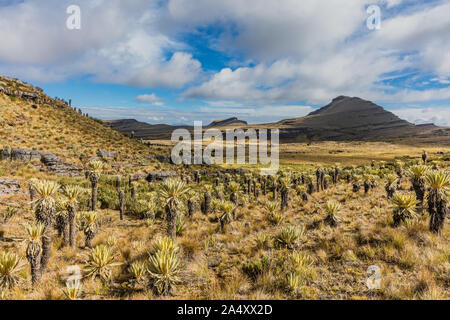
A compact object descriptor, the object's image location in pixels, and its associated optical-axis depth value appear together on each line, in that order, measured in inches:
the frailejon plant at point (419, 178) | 405.8
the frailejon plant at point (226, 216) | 492.7
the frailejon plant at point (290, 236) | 340.5
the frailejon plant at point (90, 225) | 399.5
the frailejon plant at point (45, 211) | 304.3
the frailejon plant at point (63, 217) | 415.9
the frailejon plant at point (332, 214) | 434.9
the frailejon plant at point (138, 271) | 266.6
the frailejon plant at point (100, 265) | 270.1
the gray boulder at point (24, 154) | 1037.8
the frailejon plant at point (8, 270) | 241.0
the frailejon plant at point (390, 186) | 621.7
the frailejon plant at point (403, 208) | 348.2
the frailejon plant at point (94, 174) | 530.0
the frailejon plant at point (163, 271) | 234.2
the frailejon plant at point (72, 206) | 390.9
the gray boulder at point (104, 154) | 1364.4
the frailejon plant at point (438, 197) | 303.9
